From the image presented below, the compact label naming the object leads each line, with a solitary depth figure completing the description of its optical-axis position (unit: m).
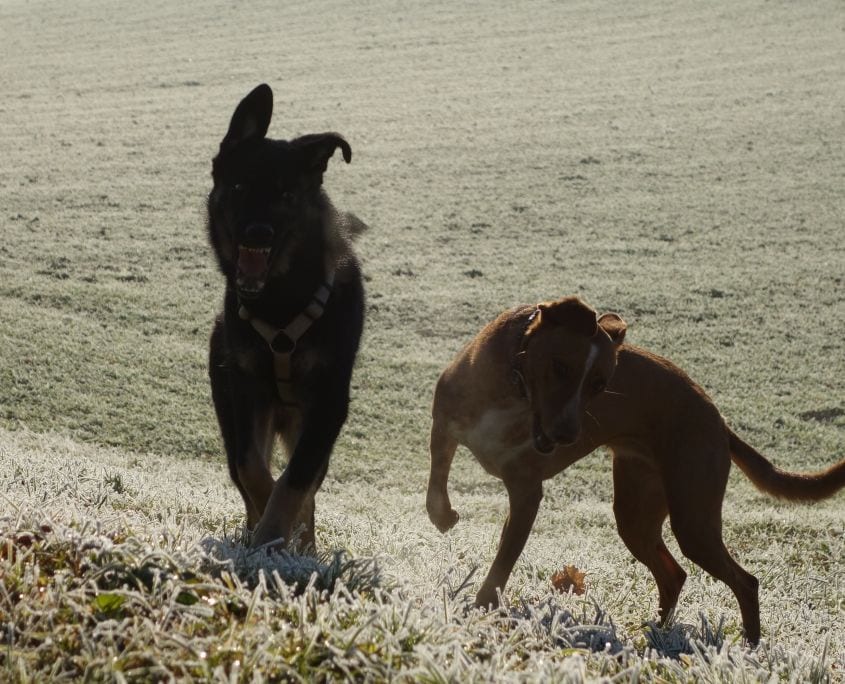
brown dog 8.48
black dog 9.20
